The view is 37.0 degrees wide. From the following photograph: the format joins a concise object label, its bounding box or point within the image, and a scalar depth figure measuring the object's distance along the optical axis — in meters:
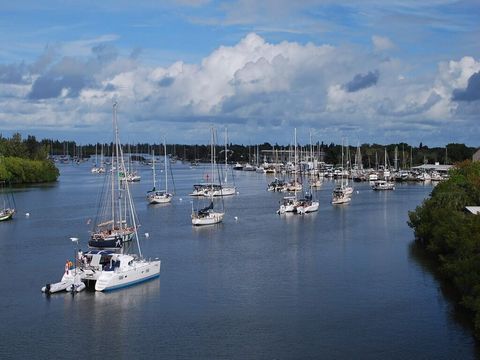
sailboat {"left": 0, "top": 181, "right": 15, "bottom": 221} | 76.88
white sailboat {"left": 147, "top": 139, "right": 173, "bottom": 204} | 96.19
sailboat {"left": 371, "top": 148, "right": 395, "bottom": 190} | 127.31
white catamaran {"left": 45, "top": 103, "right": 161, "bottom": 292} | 40.62
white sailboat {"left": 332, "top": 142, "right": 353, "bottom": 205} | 96.75
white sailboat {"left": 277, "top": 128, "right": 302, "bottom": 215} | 83.20
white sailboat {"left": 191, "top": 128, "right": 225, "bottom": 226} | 70.56
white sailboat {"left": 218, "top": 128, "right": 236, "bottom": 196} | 110.56
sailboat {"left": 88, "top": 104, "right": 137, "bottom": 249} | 54.06
